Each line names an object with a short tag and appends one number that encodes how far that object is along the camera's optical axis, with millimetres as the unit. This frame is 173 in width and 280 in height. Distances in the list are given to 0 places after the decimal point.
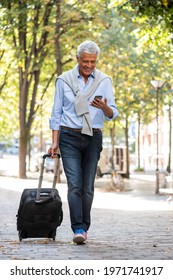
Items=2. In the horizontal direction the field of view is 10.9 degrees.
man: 8605
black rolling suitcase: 8832
